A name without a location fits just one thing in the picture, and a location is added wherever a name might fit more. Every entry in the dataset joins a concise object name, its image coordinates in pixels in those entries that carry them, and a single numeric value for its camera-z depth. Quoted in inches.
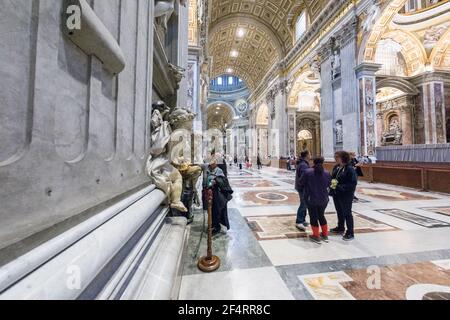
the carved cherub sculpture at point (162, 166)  87.4
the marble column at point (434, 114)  536.0
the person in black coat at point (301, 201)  126.2
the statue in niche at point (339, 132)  422.3
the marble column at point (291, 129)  719.1
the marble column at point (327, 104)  458.3
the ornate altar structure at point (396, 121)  581.9
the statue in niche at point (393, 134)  610.9
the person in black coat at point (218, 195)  115.4
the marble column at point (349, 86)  388.2
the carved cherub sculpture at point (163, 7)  107.0
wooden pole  76.8
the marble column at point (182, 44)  171.9
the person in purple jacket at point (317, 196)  108.2
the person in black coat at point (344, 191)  109.9
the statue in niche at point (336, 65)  435.5
